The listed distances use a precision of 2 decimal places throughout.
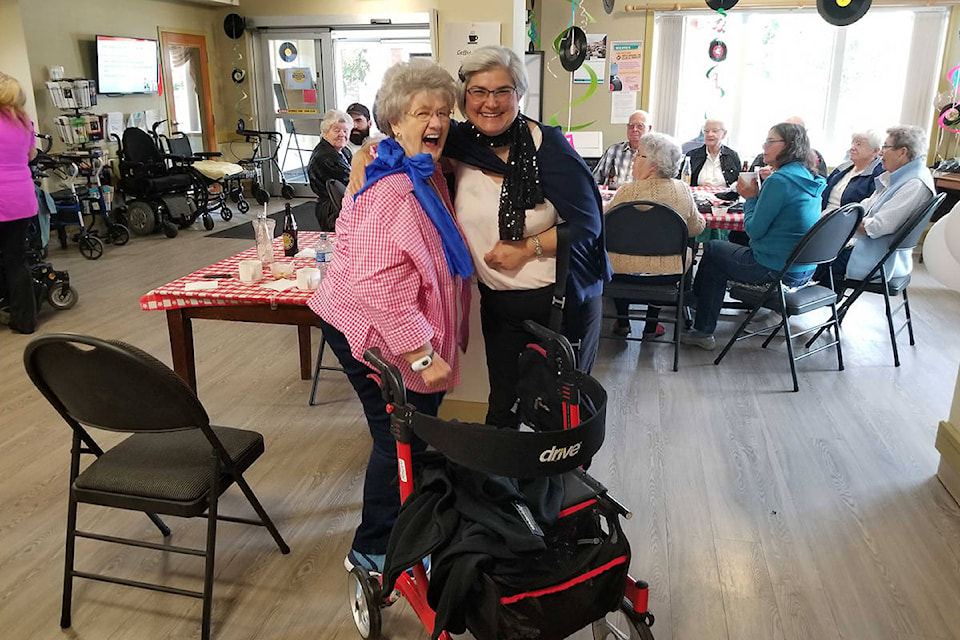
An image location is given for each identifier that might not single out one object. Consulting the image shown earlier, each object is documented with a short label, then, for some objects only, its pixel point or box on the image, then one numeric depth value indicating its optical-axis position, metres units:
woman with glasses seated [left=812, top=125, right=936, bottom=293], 3.76
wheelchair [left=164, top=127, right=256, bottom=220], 7.75
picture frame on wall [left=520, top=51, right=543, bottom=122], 6.46
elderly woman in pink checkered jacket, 1.66
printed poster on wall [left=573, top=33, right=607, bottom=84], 7.42
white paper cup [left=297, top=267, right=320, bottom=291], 2.55
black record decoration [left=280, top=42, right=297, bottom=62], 9.20
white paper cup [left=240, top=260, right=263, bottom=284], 2.62
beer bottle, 3.02
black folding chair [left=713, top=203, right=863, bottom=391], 3.39
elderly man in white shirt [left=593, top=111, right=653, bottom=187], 5.65
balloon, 2.31
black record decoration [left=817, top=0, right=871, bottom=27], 4.40
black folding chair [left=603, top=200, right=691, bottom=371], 3.54
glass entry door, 9.16
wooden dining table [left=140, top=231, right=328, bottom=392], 2.47
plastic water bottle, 2.74
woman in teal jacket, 3.49
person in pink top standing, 3.97
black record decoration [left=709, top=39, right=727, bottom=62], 7.16
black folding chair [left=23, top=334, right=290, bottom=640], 1.68
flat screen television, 7.41
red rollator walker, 1.34
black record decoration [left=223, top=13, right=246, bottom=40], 9.02
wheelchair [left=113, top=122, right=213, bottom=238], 7.11
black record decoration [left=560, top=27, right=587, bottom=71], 5.82
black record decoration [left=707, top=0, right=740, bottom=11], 4.67
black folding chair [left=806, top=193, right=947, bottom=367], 3.68
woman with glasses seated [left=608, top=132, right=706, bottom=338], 3.60
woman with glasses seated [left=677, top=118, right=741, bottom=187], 5.62
